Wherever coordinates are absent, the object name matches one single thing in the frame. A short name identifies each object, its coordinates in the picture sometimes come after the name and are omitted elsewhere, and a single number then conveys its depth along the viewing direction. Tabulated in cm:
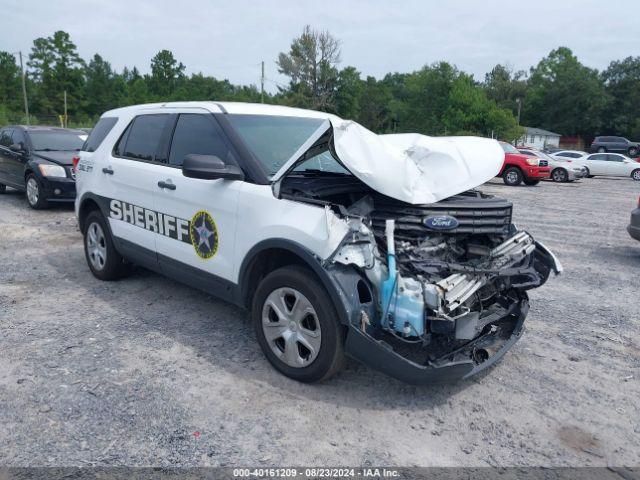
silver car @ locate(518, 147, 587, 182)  2261
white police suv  305
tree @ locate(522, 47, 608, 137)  7069
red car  1923
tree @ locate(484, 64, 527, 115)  8262
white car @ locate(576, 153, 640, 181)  2662
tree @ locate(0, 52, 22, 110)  6194
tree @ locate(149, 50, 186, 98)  7812
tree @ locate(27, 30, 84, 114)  6469
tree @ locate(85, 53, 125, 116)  7012
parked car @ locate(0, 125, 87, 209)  980
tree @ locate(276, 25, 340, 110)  7181
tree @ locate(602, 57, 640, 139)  6719
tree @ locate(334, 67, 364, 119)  7612
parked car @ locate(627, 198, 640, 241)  720
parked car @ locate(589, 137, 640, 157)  4481
